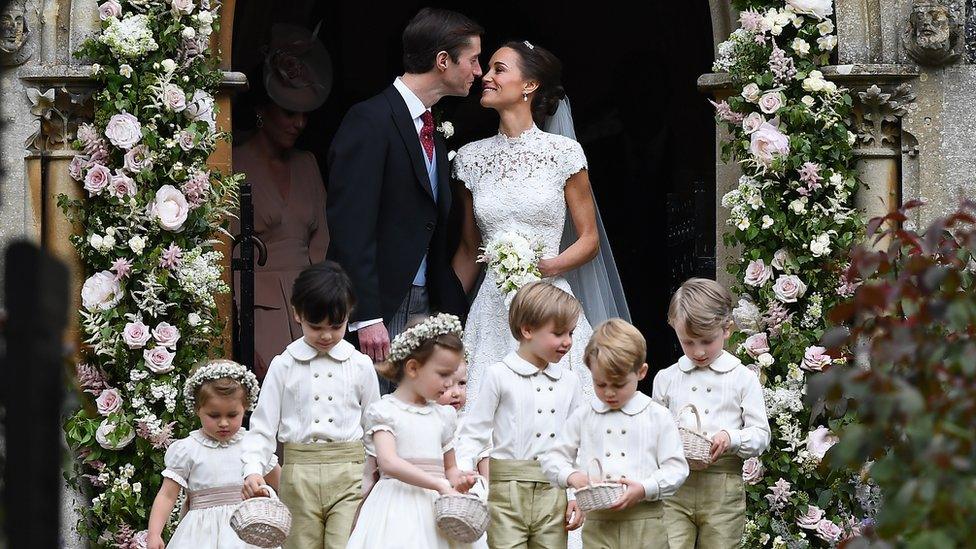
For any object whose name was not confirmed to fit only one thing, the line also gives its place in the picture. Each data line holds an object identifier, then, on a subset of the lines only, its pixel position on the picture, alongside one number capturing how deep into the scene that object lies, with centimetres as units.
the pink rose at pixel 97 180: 1340
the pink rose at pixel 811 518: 1333
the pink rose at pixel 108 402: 1337
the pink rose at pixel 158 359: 1335
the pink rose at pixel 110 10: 1349
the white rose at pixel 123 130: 1334
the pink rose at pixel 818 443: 1311
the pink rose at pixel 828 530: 1330
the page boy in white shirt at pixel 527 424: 1070
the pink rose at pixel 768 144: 1346
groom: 1260
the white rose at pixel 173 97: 1341
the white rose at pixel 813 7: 1359
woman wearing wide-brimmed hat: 1689
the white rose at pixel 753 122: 1361
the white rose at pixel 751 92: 1360
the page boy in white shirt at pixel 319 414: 1099
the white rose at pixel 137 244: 1331
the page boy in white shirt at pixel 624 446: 1009
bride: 1358
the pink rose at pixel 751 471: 1330
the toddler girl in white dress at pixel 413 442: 1018
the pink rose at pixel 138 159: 1341
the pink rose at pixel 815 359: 1336
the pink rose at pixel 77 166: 1352
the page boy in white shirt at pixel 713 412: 1102
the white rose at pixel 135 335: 1334
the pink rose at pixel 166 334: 1341
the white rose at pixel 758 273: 1361
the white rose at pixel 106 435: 1328
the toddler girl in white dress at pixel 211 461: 1124
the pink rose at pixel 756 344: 1352
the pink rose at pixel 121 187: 1338
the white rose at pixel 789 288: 1346
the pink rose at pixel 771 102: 1348
